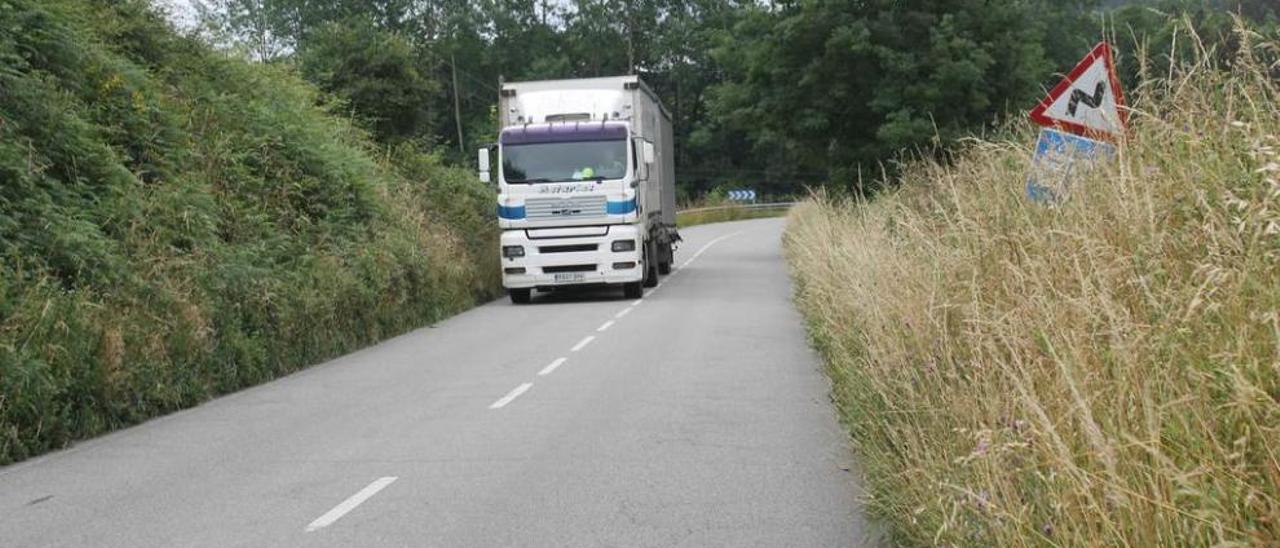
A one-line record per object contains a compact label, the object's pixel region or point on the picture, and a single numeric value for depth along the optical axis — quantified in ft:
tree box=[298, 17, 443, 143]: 114.01
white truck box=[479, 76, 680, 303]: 74.59
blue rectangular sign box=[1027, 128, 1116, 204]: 24.30
